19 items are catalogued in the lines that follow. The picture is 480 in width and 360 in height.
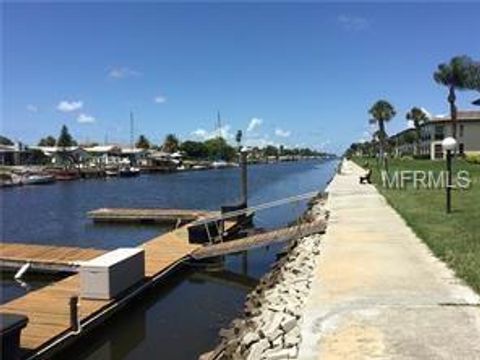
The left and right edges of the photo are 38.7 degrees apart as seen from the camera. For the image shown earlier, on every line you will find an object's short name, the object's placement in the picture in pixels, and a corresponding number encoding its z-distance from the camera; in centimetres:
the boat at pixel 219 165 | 18712
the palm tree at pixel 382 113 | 10156
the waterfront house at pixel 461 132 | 10500
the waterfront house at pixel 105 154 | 15838
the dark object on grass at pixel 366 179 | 4700
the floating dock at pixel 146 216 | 3556
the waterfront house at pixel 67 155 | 14900
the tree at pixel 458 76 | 7312
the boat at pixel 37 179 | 9294
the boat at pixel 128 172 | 11994
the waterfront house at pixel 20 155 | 14350
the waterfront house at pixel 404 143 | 15105
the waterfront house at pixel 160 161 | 15025
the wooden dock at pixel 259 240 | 2133
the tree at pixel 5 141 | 17550
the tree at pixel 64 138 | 16312
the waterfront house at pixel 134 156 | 16262
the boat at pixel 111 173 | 11994
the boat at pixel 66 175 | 10506
